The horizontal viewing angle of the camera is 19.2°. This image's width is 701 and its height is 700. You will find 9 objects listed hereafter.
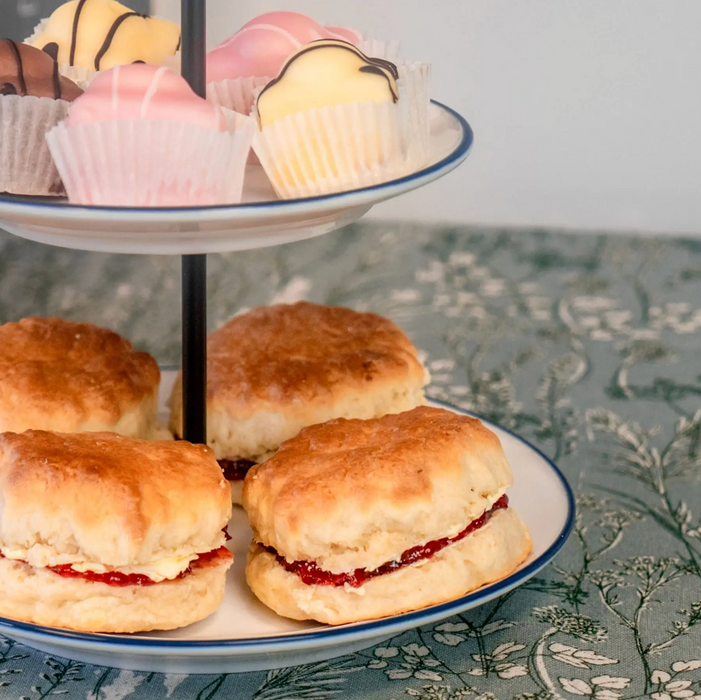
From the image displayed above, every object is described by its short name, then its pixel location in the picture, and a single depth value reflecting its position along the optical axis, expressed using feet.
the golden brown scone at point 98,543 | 1.76
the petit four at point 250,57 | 1.90
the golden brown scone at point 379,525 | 1.81
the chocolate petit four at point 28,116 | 1.75
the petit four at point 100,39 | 1.92
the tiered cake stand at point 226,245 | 1.67
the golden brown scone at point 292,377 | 2.07
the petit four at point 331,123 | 1.78
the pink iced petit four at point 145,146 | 1.70
